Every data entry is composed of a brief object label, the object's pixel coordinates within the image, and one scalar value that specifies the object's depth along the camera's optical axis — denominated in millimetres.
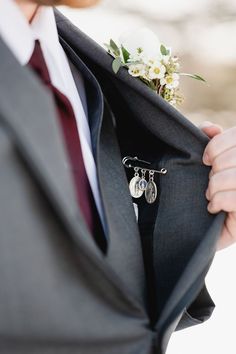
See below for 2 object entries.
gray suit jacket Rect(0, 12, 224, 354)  640
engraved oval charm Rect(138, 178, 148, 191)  870
